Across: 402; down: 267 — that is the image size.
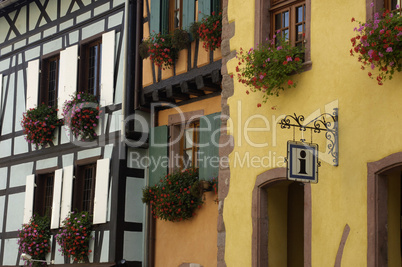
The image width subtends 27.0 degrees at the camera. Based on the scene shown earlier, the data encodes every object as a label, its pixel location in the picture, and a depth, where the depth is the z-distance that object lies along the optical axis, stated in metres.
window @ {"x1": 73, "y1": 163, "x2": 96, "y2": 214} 15.56
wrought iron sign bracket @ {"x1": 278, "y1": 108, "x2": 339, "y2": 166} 9.30
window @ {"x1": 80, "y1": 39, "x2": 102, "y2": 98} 15.89
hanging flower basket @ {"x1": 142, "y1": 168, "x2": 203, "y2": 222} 13.06
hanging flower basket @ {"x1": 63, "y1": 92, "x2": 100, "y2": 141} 15.37
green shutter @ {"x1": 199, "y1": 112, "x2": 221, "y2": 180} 12.84
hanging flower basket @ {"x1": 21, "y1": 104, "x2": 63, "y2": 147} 16.52
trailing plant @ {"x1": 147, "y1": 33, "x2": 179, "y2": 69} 13.81
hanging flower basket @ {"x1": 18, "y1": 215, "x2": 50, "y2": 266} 16.09
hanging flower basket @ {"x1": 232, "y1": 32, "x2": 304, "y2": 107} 9.83
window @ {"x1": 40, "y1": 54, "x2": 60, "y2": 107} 17.12
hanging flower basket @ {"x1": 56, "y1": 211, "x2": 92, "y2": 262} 14.86
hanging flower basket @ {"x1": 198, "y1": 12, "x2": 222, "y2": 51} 12.71
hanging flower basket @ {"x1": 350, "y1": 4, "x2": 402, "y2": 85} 8.34
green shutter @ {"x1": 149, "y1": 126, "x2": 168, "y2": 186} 14.20
